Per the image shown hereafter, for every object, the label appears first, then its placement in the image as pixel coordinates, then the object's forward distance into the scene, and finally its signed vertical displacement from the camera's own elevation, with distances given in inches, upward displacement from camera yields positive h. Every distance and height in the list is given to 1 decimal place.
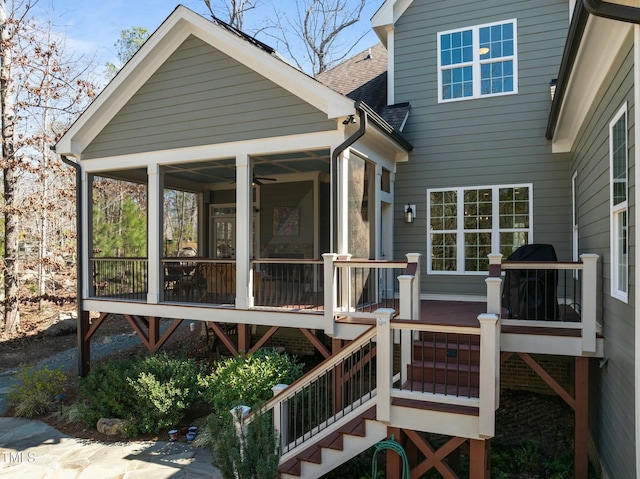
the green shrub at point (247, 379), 227.1 -74.5
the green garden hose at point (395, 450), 168.4 -81.4
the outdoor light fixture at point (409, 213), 331.9 +20.2
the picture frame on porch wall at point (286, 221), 429.1 +19.0
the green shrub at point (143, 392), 255.8 -92.2
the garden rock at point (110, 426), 259.6 -110.8
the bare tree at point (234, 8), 749.3 +398.8
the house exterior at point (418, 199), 169.5 +26.0
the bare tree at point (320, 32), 773.3 +372.1
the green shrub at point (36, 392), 296.8 -105.0
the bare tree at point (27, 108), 515.8 +182.0
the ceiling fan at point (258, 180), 385.3 +53.9
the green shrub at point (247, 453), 155.8 -76.9
